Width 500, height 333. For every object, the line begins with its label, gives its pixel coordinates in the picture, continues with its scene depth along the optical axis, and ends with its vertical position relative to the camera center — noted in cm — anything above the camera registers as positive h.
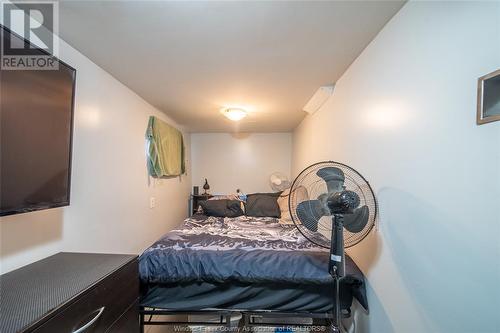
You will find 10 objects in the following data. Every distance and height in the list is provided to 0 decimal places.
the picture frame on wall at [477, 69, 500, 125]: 65 +23
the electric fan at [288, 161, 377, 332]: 107 -22
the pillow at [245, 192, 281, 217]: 309 -60
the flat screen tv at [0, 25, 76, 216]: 84 +9
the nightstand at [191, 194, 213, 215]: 406 -68
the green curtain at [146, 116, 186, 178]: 250 +17
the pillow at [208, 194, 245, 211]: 321 -54
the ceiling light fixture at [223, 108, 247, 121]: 258 +62
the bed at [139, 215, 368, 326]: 150 -82
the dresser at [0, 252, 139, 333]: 72 -53
